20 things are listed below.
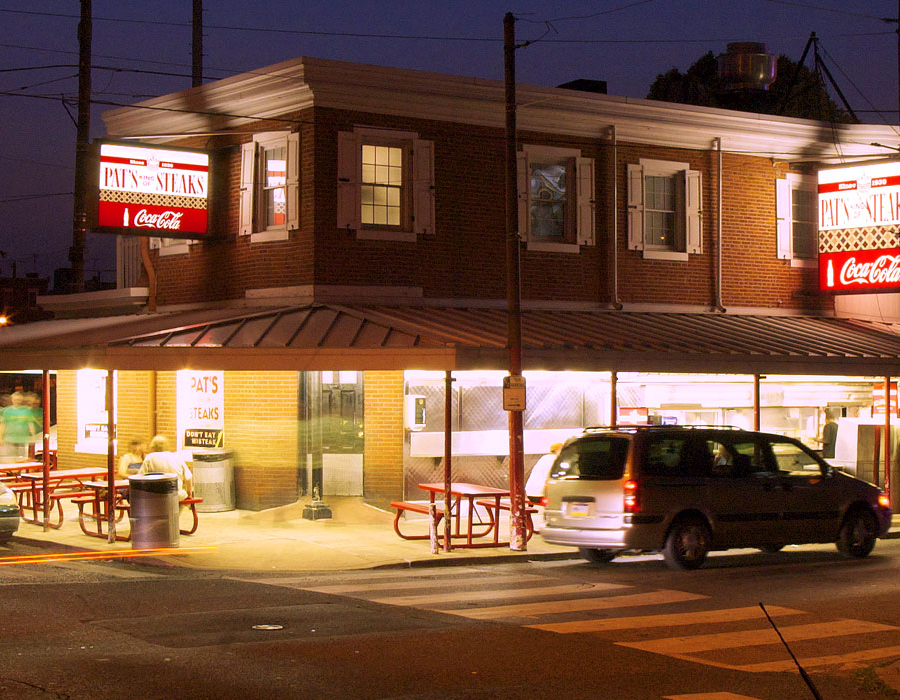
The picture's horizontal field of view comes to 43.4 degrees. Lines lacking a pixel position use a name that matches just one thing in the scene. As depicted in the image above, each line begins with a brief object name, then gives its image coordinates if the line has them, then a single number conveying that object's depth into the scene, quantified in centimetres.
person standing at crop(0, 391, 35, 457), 2184
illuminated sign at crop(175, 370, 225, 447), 1917
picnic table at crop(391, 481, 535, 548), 1552
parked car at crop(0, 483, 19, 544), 1516
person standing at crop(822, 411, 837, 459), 2042
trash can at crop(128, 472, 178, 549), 1518
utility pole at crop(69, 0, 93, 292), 2630
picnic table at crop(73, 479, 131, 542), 1627
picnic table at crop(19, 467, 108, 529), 1722
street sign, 1531
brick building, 1800
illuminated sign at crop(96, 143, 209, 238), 1852
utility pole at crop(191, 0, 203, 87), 3384
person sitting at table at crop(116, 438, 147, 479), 1767
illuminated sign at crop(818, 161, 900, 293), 2078
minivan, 1342
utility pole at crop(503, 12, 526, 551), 1541
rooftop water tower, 2356
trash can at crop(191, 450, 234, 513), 1872
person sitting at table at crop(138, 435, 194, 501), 1609
